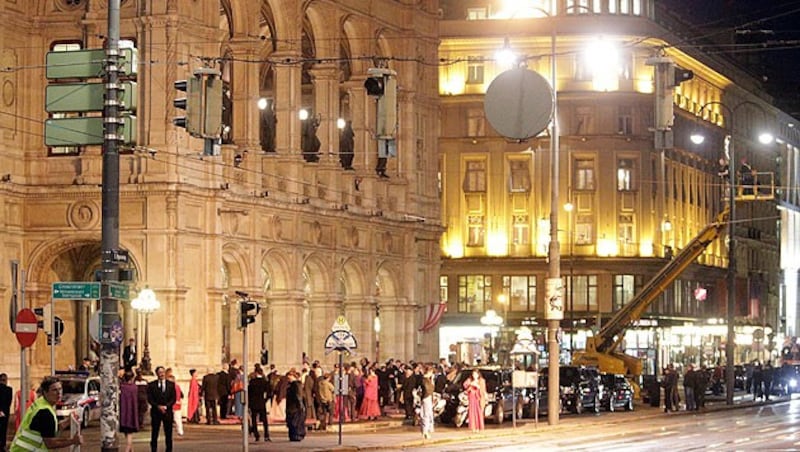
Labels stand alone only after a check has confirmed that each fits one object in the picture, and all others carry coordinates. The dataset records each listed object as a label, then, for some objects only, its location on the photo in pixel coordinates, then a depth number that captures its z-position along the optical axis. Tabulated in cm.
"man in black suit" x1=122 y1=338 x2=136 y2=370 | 5240
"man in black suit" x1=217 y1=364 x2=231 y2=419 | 4978
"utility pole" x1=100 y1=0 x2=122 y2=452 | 2891
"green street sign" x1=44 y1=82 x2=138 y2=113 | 2847
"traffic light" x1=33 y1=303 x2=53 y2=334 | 4056
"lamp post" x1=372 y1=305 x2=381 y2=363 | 7218
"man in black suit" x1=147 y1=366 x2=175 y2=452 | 3722
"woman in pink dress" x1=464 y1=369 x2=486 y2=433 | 4916
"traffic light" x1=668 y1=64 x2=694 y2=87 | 2956
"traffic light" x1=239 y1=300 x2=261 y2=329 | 3709
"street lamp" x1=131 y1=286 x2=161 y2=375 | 5362
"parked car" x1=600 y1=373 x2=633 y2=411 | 6384
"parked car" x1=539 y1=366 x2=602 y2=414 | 6050
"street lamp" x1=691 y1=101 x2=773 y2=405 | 7125
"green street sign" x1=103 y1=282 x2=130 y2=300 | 2931
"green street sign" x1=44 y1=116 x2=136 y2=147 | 2828
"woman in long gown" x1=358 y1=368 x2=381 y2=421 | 5403
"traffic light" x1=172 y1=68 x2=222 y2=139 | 2700
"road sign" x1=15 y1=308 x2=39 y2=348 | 3328
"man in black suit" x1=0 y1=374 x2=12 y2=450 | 3475
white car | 4634
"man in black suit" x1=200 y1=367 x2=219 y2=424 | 4972
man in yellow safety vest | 1866
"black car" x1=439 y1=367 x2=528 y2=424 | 5200
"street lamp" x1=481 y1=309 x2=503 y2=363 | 9527
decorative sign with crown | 4150
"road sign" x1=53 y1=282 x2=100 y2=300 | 2972
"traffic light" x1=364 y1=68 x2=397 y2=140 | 2933
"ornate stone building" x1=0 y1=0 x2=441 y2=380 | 5509
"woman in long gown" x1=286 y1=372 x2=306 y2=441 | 4359
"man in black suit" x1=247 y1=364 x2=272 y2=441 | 4372
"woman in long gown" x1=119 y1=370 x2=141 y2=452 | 3653
